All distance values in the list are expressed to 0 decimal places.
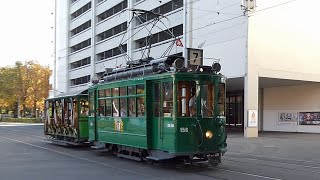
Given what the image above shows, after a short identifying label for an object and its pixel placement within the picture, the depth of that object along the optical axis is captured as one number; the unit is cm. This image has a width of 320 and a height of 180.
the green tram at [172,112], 1269
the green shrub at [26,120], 7319
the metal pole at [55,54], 7444
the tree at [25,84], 7975
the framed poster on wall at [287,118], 3728
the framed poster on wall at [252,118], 3009
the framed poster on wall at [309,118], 3538
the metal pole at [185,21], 3616
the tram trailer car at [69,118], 2086
